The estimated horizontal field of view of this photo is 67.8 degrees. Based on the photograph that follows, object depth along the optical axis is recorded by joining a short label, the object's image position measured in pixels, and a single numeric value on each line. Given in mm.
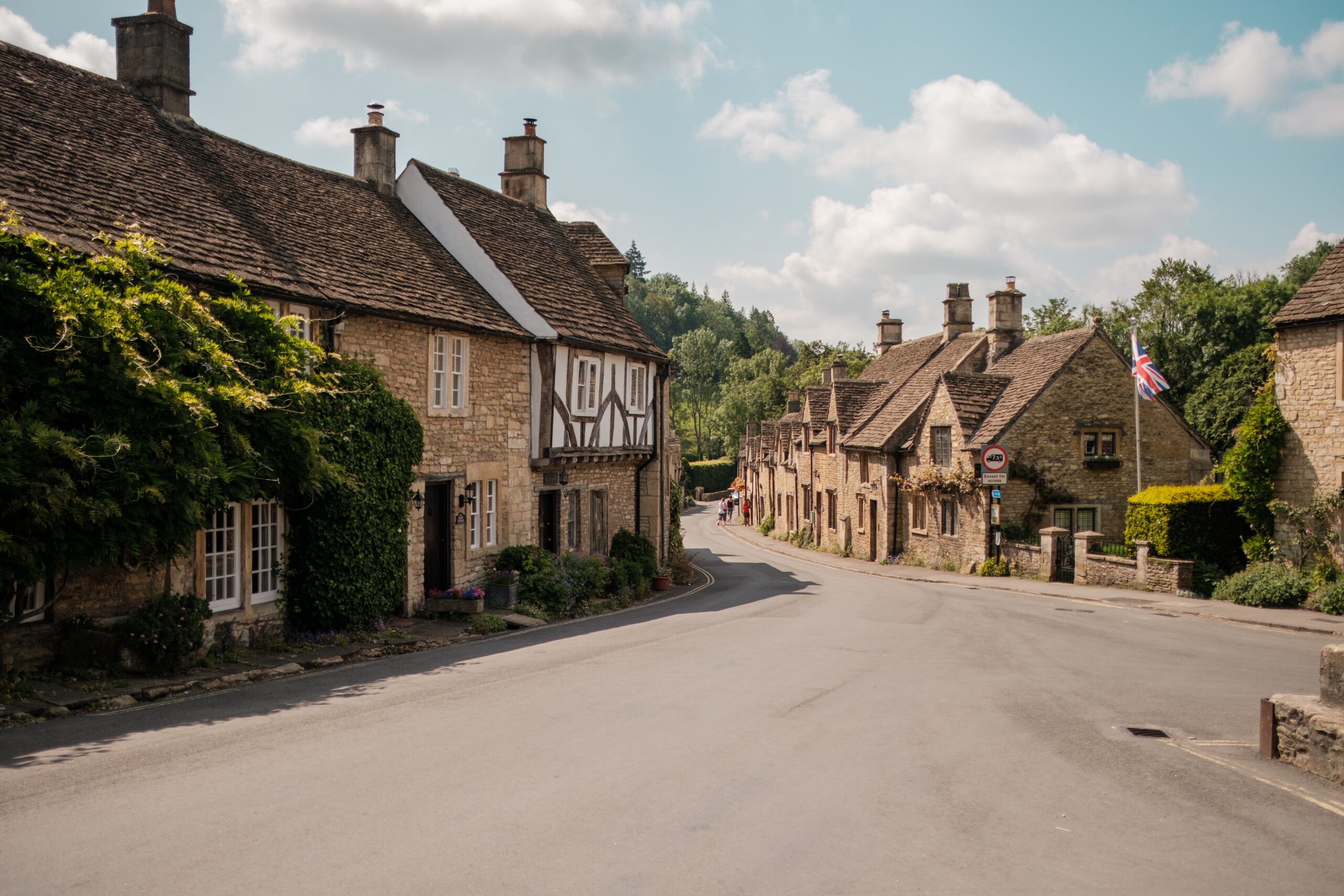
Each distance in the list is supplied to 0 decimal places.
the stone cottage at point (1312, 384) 22219
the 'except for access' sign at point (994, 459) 29422
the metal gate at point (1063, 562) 28328
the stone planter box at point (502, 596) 19859
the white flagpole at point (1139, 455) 29672
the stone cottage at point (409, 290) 14297
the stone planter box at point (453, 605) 18359
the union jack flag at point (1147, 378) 29250
